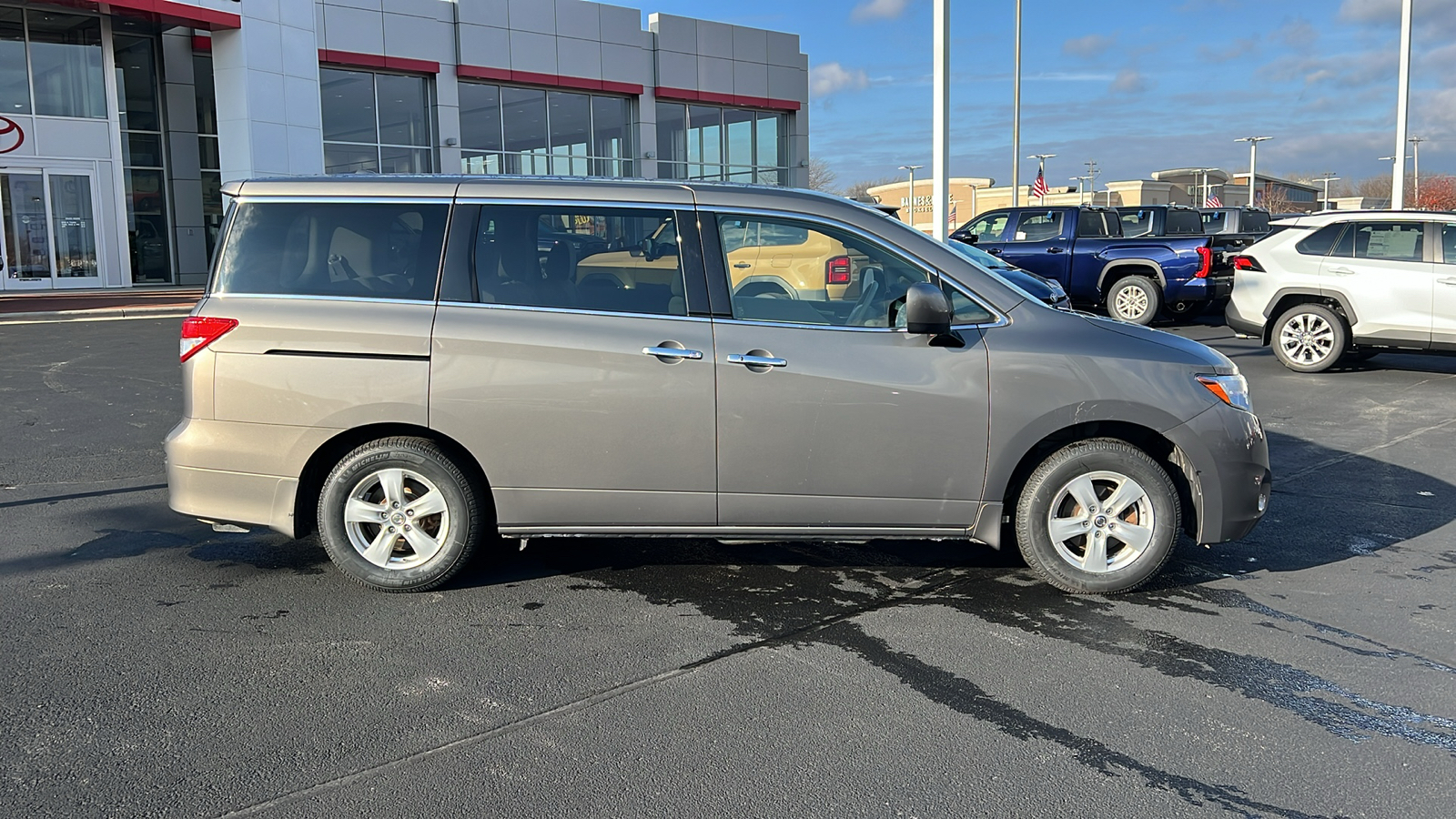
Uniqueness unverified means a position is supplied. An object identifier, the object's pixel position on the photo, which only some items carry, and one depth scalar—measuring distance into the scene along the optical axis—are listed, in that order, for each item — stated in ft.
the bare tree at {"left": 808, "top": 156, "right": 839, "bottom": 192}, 253.65
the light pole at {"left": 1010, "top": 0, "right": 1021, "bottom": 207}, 113.60
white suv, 37.27
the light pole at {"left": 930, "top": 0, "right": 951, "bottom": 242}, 43.42
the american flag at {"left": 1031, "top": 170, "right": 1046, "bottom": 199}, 165.99
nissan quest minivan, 16.06
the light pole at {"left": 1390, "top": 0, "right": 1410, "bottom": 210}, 79.20
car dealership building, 80.89
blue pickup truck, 54.39
